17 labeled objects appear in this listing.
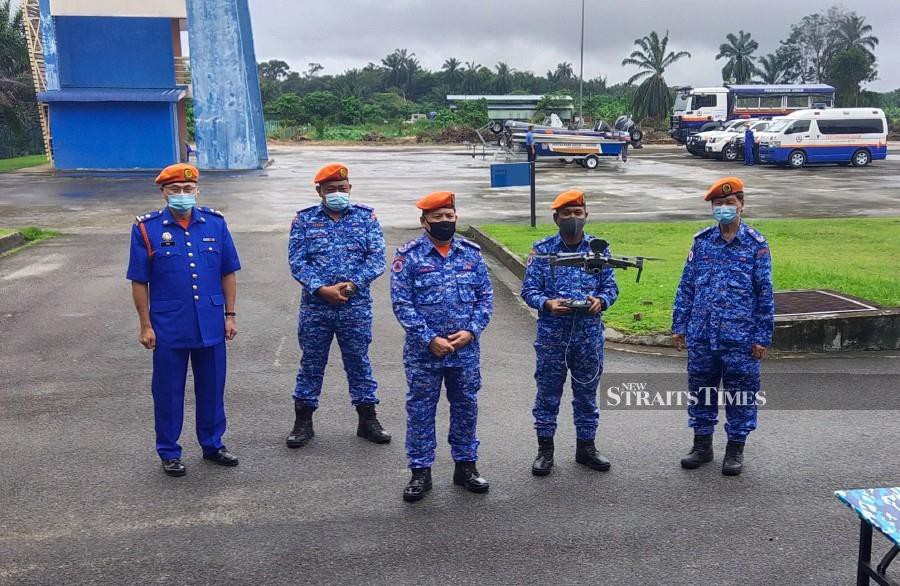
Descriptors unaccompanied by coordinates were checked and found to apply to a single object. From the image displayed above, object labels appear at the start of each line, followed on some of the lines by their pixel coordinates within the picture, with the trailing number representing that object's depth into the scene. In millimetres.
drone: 5184
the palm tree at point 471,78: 103562
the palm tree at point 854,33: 85625
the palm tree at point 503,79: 102750
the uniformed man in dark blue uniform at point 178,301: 5281
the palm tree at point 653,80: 66562
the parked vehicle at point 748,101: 44500
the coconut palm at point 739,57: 87312
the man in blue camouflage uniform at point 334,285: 5750
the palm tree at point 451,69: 108500
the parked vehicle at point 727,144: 35500
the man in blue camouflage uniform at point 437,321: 4980
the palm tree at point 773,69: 89375
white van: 31188
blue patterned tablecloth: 3318
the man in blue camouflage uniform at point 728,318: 5301
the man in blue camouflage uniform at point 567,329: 5246
